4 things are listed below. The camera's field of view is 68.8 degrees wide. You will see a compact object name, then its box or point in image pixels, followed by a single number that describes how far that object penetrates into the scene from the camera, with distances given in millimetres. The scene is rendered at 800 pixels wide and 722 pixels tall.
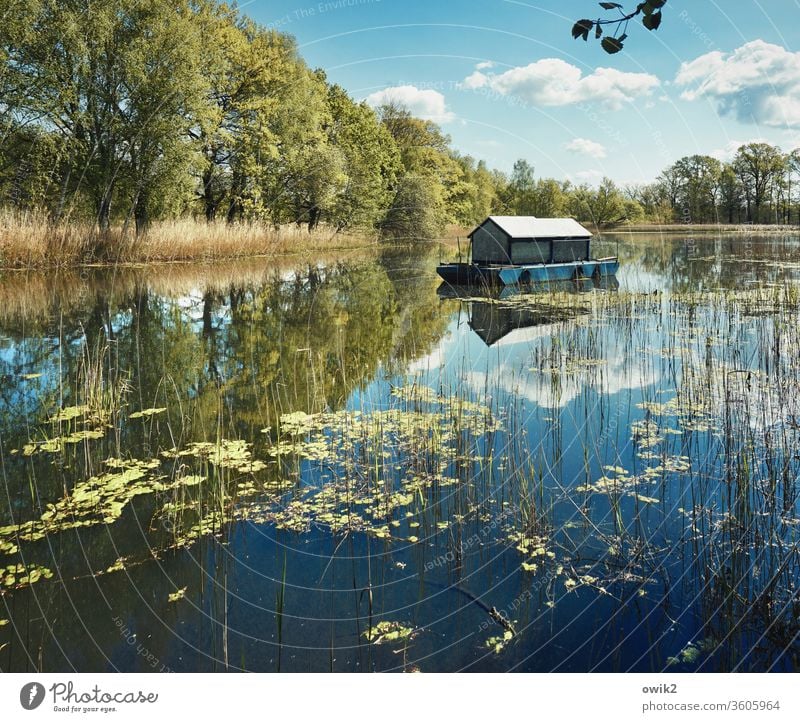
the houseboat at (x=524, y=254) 20453
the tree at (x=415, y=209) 48688
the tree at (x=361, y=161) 45781
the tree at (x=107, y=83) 23328
